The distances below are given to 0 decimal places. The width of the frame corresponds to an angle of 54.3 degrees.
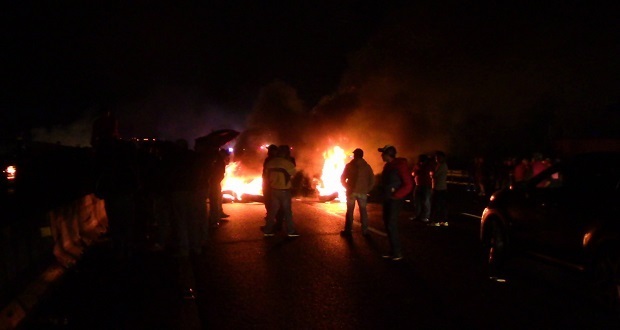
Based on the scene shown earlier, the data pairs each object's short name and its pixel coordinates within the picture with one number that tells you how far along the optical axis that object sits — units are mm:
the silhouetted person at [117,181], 8516
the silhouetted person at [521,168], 18009
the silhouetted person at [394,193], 8898
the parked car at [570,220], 6078
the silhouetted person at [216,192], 12992
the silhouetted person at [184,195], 7734
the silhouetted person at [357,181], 11055
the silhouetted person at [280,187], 11250
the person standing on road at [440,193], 13484
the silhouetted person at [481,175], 23375
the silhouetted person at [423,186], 14188
